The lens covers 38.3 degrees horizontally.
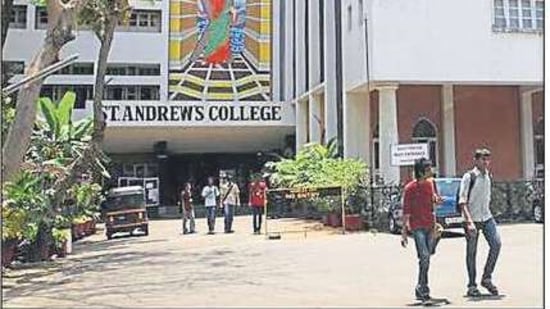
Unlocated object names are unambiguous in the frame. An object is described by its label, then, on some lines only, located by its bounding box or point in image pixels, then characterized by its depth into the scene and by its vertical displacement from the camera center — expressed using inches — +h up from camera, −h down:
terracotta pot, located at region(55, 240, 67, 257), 636.6 -35.6
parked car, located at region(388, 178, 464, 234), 663.8 -6.2
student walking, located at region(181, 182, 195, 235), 887.1 -5.5
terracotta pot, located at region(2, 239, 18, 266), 520.8 -29.0
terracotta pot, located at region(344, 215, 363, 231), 799.1 -19.5
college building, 861.2 +162.1
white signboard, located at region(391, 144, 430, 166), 735.1 +46.7
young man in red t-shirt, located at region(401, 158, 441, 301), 337.4 -2.6
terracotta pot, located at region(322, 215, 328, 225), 860.0 -17.1
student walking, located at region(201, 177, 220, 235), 854.5 +1.0
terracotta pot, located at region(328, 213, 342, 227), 829.2 -17.0
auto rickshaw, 890.1 -6.3
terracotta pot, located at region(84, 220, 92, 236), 907.1 -25.2
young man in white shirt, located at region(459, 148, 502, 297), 342.3 -5.0
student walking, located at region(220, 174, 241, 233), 848.9 +3.0
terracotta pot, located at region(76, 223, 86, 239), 861.7 -25.7
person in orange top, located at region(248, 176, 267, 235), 834.2 +2.6
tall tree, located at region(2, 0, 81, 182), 455.8 +65.3
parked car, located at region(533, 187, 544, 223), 812.6 -4.3
